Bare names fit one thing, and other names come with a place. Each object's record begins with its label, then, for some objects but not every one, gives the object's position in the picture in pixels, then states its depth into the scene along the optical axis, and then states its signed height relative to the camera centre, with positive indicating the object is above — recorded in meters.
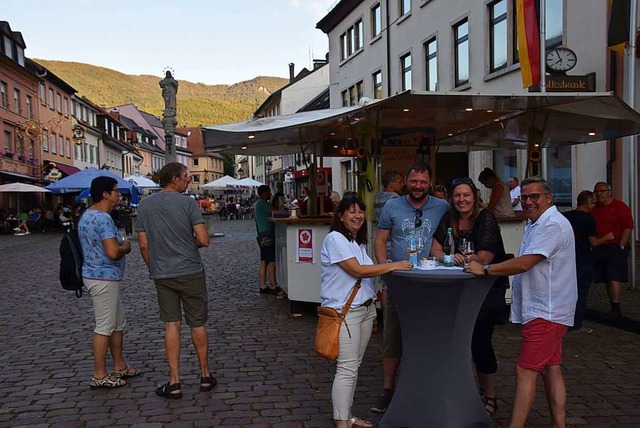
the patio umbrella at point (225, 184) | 33.94 +0.57
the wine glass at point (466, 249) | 3.85 -0.40
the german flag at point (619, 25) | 9.68 +2.61
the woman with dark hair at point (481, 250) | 4.00 -0.42
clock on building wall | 11.86 +2.49
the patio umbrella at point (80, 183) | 21.25 +0.51
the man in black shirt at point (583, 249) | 6.54 -0.69
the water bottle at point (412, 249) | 3.97 -0.40
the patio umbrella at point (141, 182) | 27.88 +0.64
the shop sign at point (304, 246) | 7.80 -0.71
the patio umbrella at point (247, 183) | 34.88 +0.59
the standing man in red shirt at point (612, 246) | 7.25 -0.75
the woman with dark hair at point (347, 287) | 3.81 -0.62
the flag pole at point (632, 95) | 9.31 +1.42
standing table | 3.68 -1.04
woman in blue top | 5.09 -0.59
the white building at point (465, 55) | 13.16 +4.35
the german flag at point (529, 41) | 10.21 +2.48
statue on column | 20.31 +3.11
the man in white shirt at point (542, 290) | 3.54 -0.62
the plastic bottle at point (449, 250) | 3.91 -0.42
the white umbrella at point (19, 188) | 28.38 +0.48
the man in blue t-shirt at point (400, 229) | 4.33 -0.29
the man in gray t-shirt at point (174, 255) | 4.77 -0.48
